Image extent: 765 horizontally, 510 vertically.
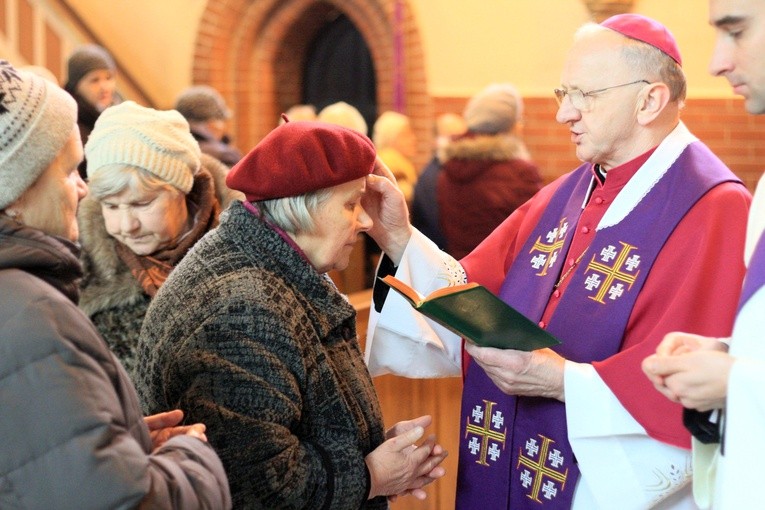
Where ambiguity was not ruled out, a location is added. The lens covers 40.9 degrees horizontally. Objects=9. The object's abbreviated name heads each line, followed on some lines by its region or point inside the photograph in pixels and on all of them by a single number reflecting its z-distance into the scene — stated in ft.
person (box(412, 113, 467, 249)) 20.44
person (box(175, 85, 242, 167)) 17.80
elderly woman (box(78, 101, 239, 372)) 9.98
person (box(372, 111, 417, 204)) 23.77
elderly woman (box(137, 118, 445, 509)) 7.25
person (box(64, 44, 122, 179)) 16.92
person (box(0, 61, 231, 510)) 5.29
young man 6.38
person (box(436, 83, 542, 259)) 18.67
